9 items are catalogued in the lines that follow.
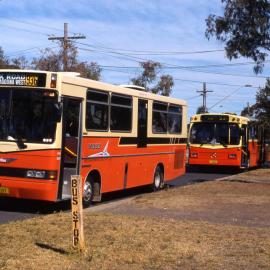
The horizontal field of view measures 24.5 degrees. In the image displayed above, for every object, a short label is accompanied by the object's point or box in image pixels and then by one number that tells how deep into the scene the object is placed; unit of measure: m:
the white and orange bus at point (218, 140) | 29.11
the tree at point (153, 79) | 51.78
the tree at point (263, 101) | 40.74
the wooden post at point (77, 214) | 8.27
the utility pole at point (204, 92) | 79.76
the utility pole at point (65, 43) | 44.38
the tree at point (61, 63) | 46.47
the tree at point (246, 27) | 19.39
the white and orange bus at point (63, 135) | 12.80
